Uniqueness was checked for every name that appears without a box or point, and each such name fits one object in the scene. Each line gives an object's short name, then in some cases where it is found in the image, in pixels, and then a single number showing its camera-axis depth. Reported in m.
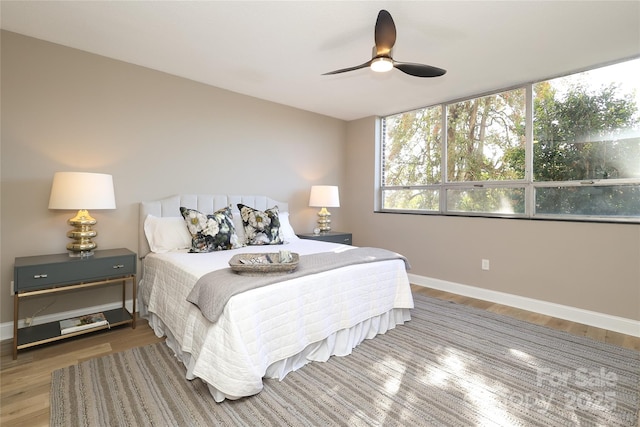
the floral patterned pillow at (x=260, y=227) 3.24
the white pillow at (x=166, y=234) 2.93
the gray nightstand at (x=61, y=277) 2.18
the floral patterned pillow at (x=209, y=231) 2.85
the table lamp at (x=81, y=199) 2.40
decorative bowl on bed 2.01
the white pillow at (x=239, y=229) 3.25
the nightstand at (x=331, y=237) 4.06
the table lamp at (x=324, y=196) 4.23
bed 1.70
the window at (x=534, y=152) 2.81
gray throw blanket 1.73
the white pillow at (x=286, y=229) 3.64
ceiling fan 1.92
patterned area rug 1.63
